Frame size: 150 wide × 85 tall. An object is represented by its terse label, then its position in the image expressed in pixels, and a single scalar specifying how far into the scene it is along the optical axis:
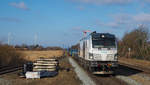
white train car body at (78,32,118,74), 16.58
